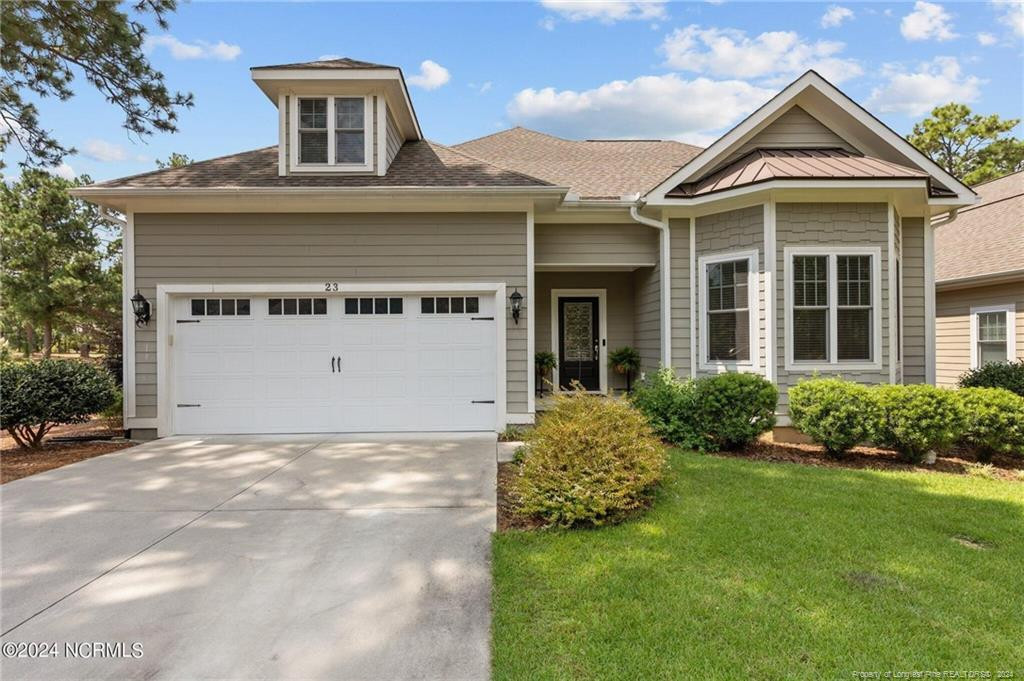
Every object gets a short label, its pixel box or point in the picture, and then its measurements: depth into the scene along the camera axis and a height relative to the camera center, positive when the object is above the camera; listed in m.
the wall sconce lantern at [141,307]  7.02 +0.57
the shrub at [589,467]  3.81 -1.05
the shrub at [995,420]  5.71 -0.90
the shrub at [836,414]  5.81 -0.85
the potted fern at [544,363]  9.42 -0.35
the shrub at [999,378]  6.99 -0.50
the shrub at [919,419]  5.64 -0.88
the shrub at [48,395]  6.24 -0.67
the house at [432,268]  6.89 +1.17
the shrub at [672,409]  6.48 -0.90
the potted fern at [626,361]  9.44 -0.31
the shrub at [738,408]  6.14 -0.82
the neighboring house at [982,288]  9.10 +1.15
